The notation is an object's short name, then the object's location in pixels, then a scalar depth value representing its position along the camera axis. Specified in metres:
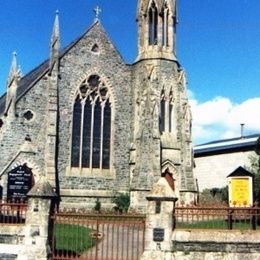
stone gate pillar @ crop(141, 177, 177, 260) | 12.28
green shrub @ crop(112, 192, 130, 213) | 28.00
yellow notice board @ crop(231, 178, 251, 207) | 14.90
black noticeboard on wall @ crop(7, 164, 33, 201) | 23.62
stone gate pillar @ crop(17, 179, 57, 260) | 12.78
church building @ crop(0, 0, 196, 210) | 27.27
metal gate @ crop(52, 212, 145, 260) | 12.83
